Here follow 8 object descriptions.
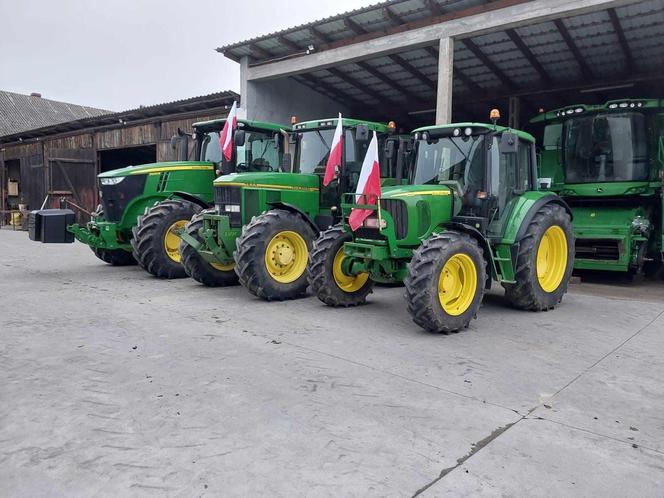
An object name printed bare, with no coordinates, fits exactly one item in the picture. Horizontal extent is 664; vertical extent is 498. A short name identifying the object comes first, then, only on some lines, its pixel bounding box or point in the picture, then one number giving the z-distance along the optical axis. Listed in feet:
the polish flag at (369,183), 18.90
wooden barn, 55.06
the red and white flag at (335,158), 22.89
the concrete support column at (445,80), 32.86
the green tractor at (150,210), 28.02
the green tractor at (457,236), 18.07
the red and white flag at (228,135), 27.32
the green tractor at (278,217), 22.91
